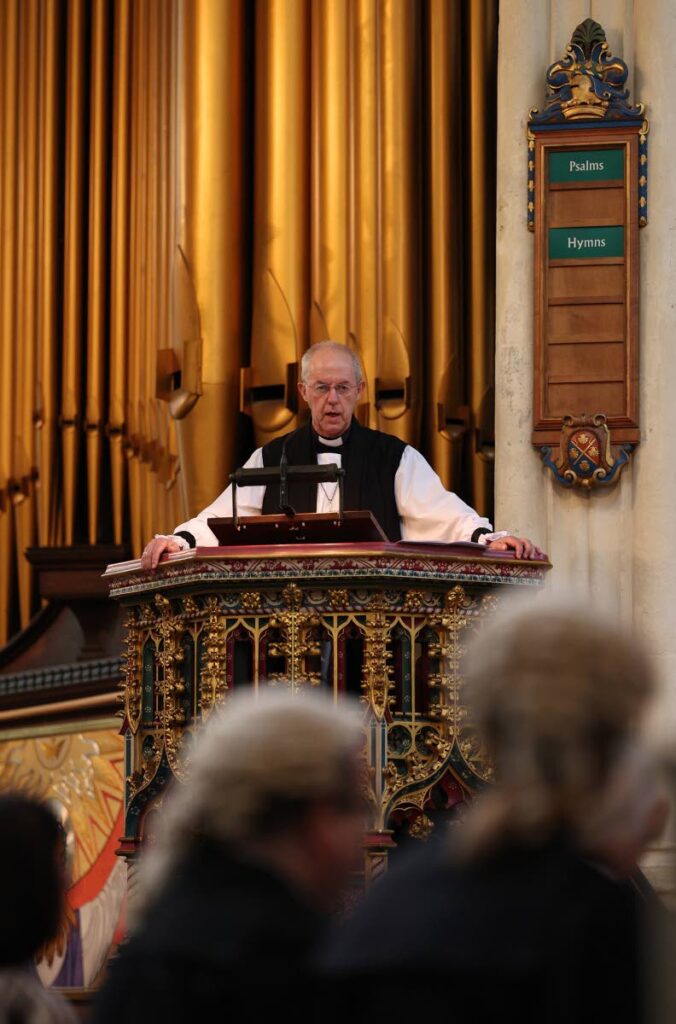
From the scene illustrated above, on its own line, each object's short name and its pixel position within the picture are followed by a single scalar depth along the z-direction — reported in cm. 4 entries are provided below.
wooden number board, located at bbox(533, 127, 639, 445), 1272
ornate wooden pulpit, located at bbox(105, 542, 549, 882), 915
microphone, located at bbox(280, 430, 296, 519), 929
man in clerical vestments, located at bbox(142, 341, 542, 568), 1149
